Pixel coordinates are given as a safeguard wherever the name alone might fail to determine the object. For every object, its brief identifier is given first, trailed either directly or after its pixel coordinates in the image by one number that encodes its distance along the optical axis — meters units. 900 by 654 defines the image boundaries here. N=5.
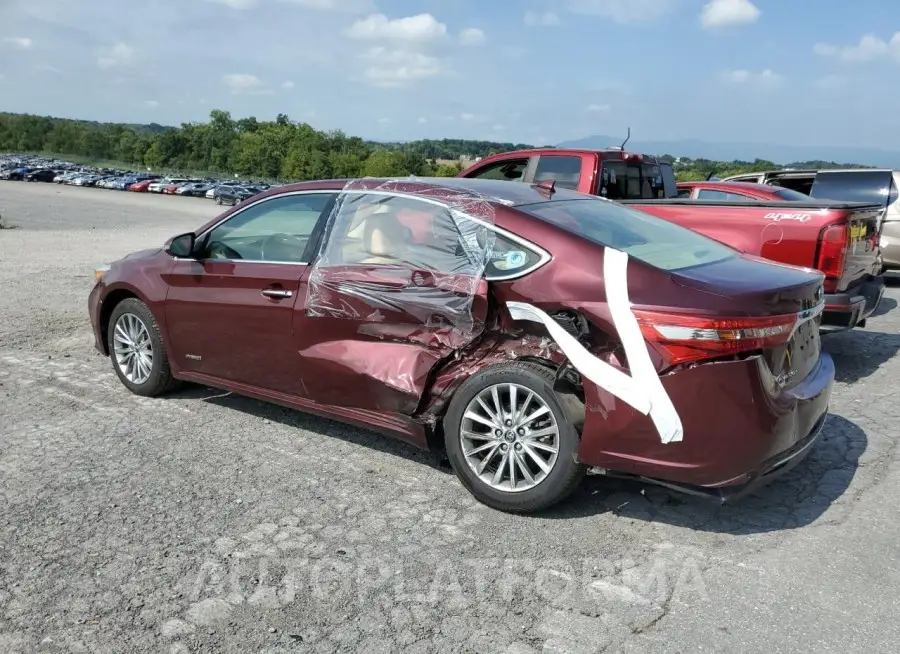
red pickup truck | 5.94
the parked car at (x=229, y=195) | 53.70
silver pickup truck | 11.61
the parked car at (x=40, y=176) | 79.75
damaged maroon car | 3.36
